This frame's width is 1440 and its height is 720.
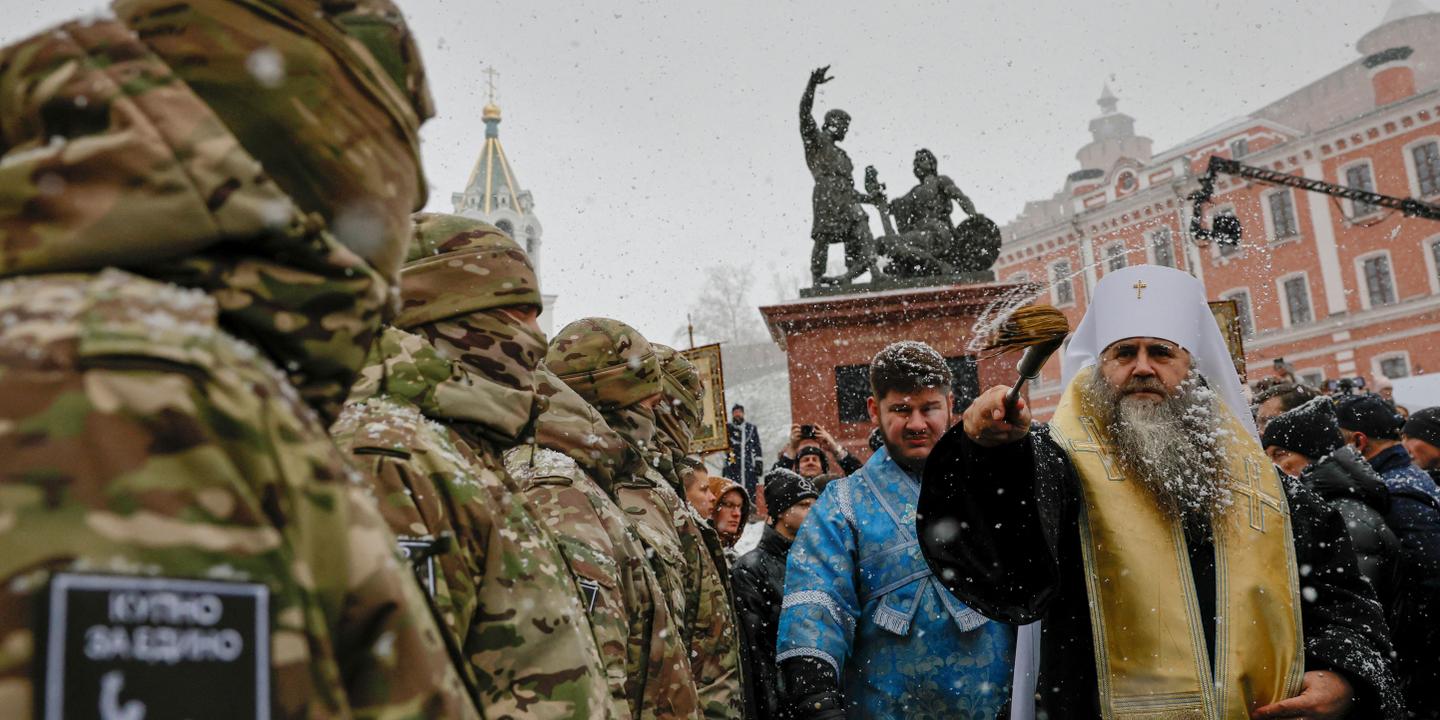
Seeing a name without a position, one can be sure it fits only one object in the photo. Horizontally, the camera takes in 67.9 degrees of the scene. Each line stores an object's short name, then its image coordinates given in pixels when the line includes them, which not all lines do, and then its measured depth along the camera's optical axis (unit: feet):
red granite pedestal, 40.34
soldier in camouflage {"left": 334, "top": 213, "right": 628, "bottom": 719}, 5.74
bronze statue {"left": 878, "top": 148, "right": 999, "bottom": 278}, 44.62
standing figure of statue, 45.50
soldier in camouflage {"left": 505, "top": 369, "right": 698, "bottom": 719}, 8.74
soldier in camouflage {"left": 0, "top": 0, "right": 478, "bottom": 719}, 2.46
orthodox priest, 10.36
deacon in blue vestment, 11.75
